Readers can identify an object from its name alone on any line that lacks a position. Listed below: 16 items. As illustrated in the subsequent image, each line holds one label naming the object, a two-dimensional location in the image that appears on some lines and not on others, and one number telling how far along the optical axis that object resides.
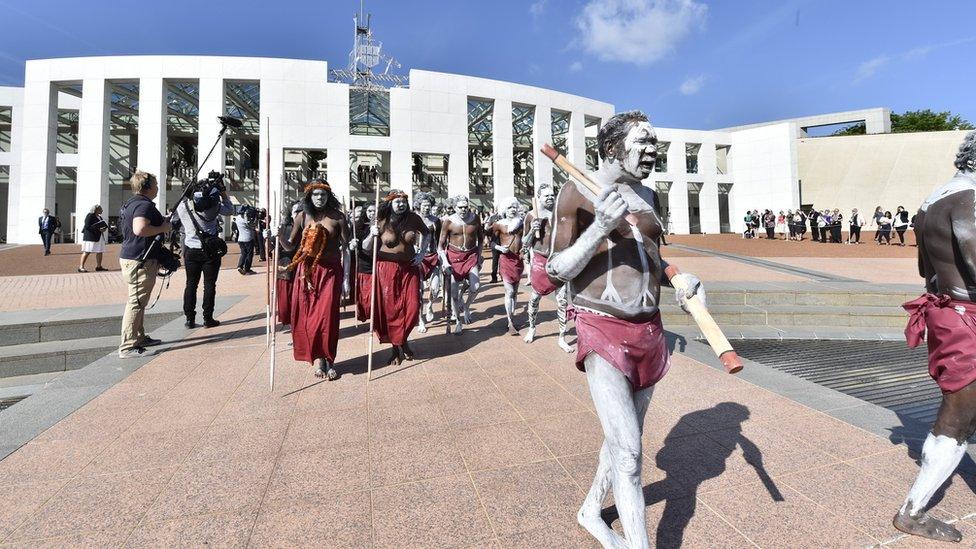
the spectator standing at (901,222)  18.27
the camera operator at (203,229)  6.02
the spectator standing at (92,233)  11.16
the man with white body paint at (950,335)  1.86
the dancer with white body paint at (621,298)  1.65
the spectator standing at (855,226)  20.18
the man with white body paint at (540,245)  5.42
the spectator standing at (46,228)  17.09
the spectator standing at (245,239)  11.43
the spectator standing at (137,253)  4.87
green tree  45.78
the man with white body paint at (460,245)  6.43
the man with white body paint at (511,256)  6.25
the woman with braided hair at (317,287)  4.19
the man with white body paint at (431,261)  6.39
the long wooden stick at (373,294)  4.14
